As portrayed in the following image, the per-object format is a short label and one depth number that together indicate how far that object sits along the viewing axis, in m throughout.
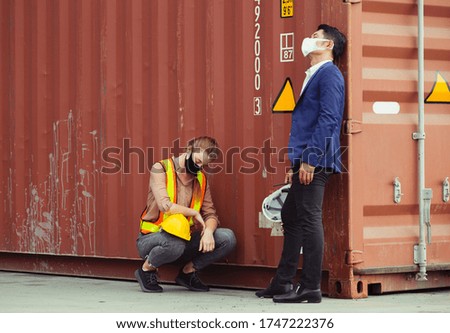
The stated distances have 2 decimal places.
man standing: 14.64
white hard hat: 16.11
